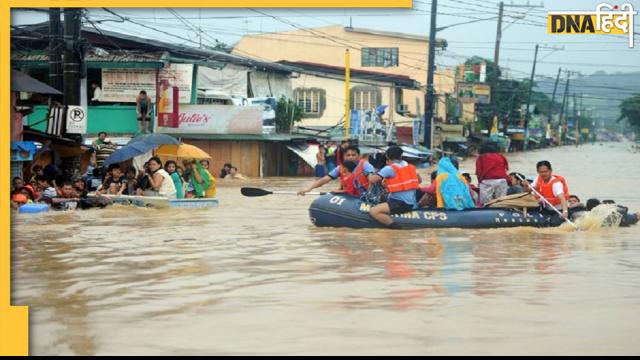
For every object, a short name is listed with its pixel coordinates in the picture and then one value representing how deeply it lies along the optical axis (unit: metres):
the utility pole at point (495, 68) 64.62
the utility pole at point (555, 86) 108.75
